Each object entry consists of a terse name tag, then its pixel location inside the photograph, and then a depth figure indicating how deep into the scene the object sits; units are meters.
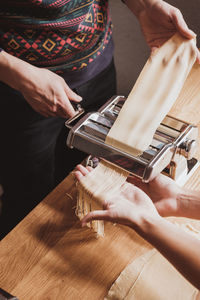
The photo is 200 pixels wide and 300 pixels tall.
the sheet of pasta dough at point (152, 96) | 0.81
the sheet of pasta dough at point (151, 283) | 0.81
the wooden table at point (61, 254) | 0.84
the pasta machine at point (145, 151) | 0.79
